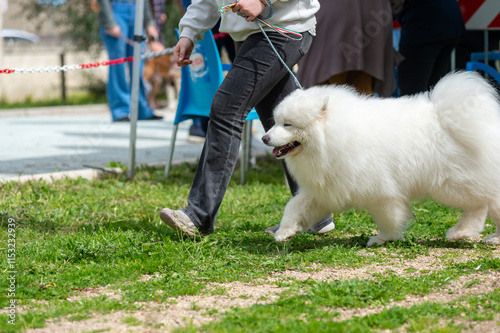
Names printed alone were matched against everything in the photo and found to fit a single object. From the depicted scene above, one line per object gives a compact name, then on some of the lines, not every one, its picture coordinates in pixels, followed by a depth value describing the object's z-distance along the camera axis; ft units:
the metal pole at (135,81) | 37.32
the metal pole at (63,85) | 110.13
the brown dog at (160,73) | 84.89
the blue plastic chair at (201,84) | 34.88
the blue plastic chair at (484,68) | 33.91
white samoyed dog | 22.53
